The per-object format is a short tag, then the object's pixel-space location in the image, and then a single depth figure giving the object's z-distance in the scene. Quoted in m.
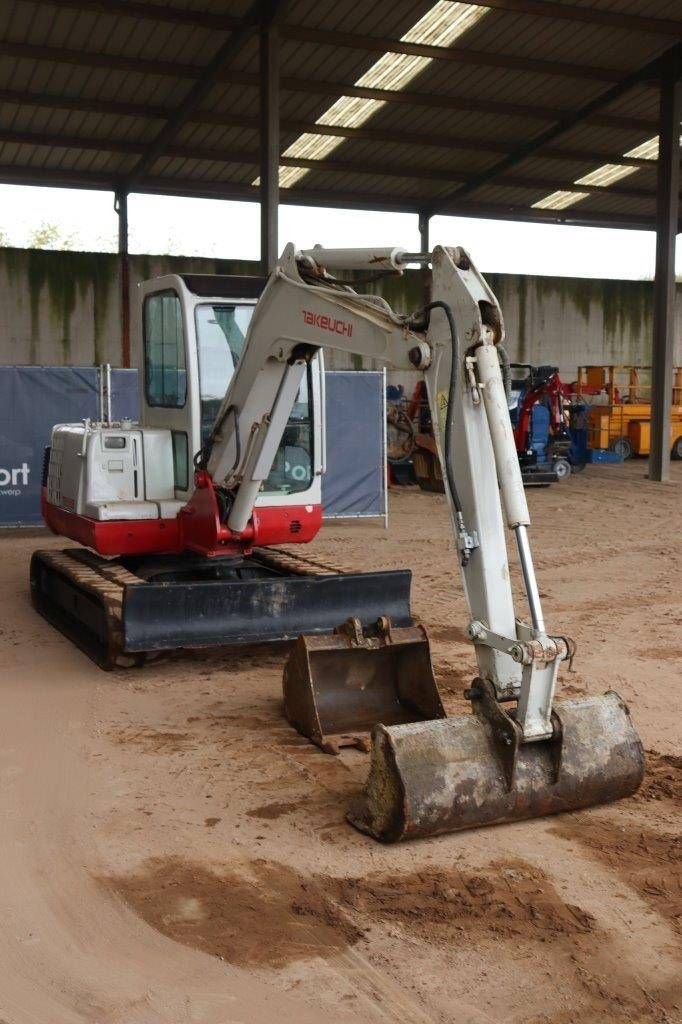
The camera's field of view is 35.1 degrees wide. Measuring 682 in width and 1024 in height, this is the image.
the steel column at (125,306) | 22.70
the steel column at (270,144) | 16.09
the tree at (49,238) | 39.16
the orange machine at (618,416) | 23.67
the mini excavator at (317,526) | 4.56
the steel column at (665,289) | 18.94
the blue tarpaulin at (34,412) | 12.73
